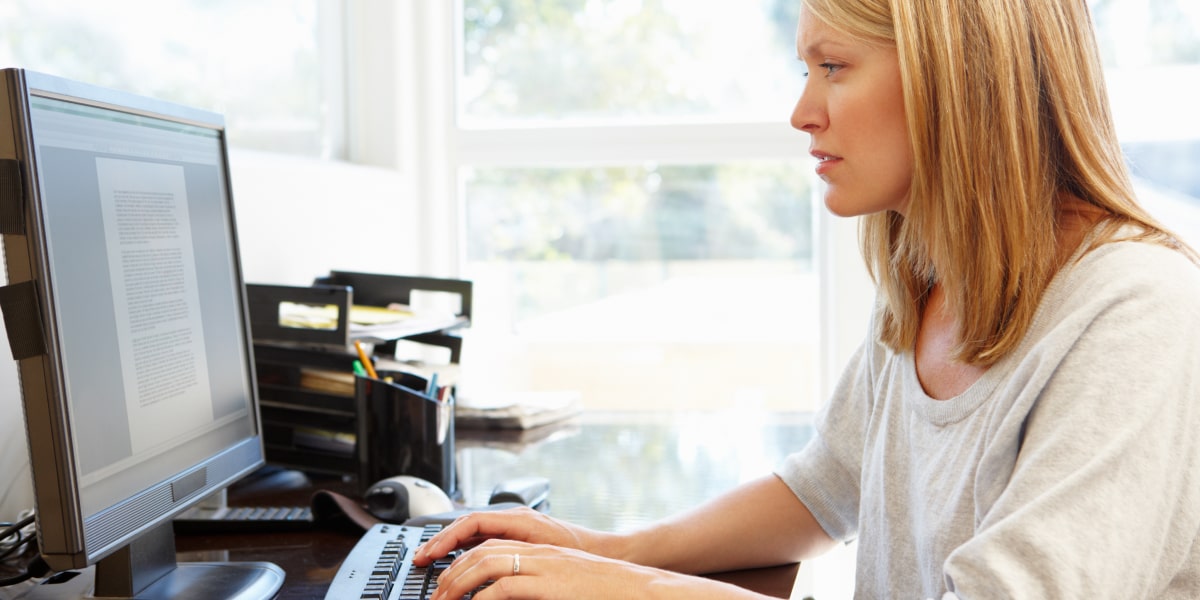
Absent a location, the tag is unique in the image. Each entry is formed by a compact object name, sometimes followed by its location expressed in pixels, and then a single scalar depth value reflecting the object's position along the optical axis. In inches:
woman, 28.4
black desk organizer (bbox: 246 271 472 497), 55.2
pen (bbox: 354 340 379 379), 54.0
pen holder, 51.3
